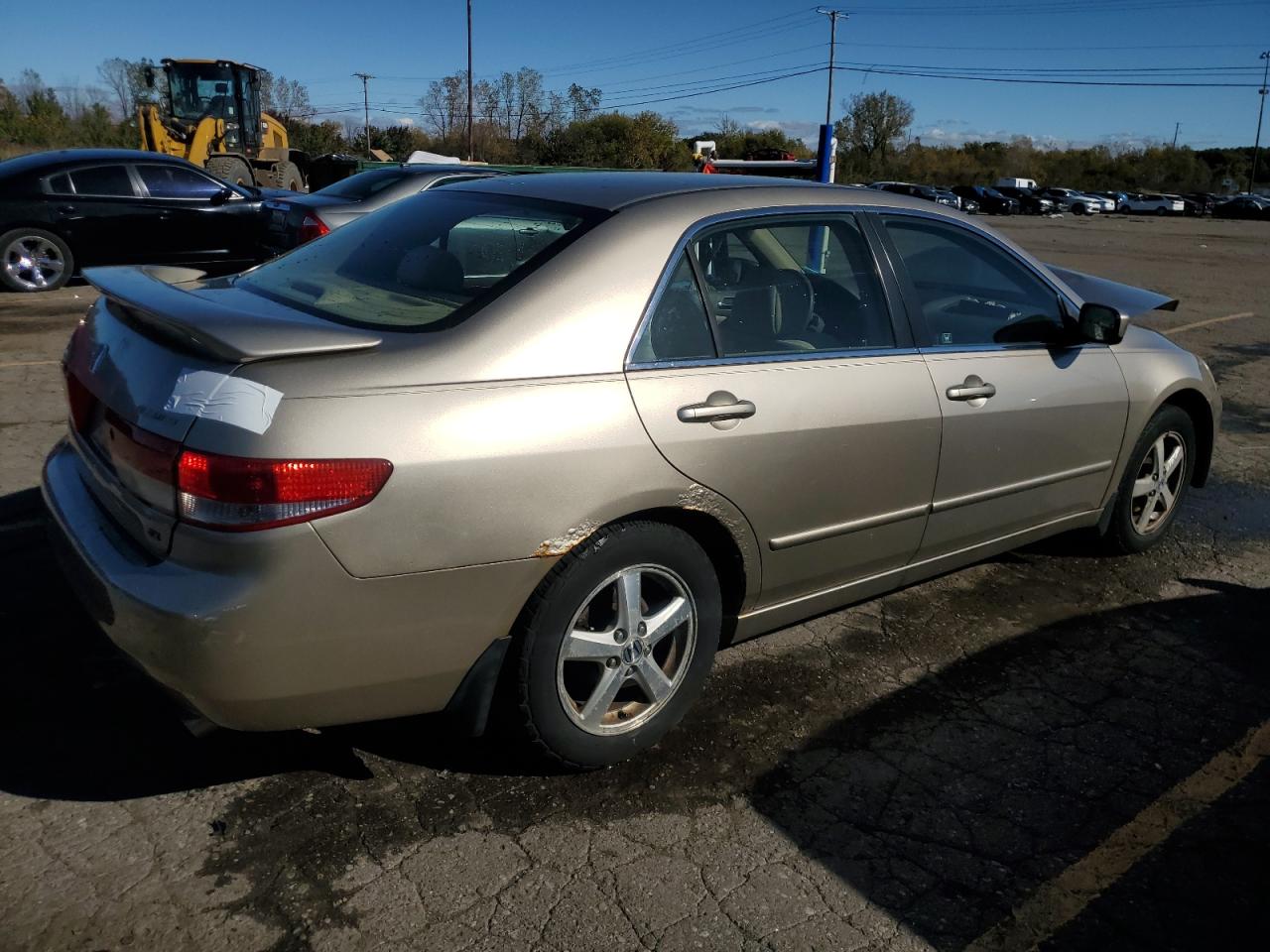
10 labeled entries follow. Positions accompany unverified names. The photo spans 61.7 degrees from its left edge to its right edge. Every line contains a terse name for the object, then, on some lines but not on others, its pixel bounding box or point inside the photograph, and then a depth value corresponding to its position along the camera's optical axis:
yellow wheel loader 20.75
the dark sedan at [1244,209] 62.00
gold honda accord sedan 2.41
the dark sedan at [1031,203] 56.69
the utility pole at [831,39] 65.38
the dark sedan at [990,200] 55.59
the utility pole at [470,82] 48.86
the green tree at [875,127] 87.12
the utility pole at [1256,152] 98.86
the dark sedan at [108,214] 11.02
